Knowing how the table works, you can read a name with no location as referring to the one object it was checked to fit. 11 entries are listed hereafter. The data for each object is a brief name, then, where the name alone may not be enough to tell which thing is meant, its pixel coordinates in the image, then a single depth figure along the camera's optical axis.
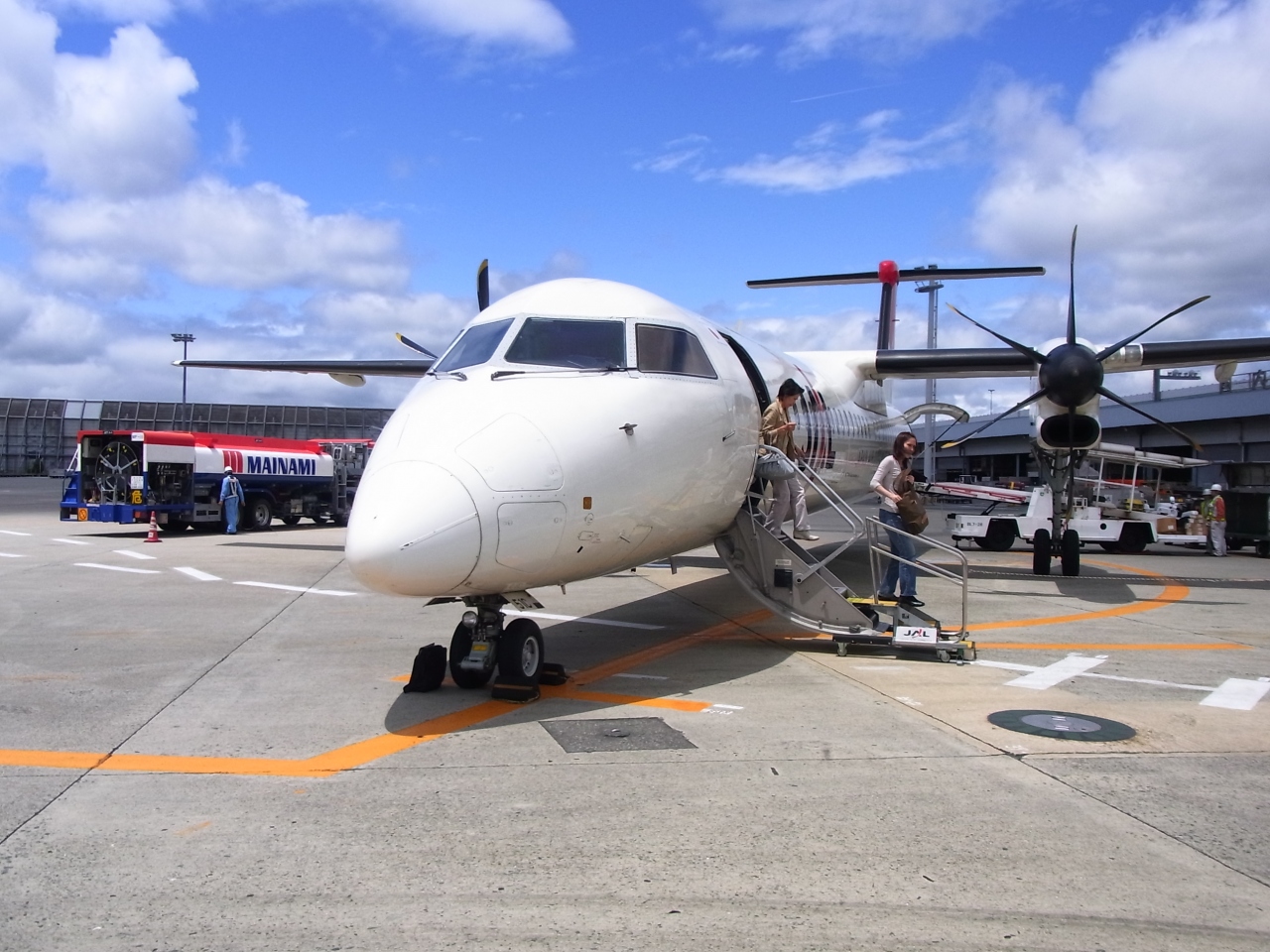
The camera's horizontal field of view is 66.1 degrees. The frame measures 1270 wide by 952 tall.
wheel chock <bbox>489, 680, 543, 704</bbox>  6.79
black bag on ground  7.12
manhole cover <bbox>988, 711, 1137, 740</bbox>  6.00
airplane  5.79
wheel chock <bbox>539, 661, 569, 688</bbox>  7.27
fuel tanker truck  23.03
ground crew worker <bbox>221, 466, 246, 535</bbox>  24.31
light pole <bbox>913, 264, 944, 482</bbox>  60.81
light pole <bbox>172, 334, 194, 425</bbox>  82.88
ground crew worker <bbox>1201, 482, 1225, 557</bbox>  22.61
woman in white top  9.74
